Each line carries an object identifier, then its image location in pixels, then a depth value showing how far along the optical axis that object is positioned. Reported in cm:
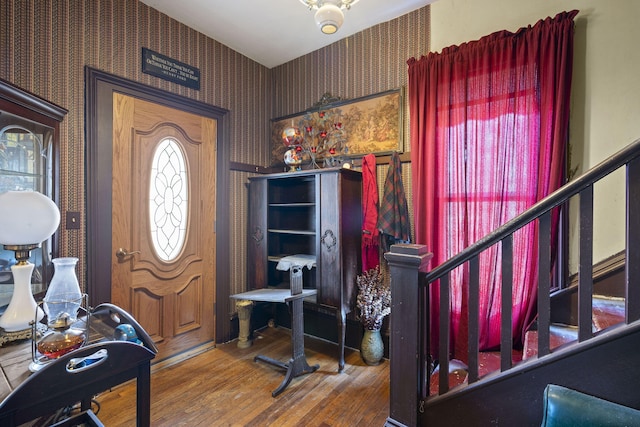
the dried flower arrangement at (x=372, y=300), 251
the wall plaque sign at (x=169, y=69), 247
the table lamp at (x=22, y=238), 129
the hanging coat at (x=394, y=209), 249
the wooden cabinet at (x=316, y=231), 254
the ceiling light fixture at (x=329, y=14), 172
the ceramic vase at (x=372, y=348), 257
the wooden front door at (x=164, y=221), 236
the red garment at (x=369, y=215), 265
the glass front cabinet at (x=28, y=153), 148
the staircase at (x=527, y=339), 109
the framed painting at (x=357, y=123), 271
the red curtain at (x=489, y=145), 194
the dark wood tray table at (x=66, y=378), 91
